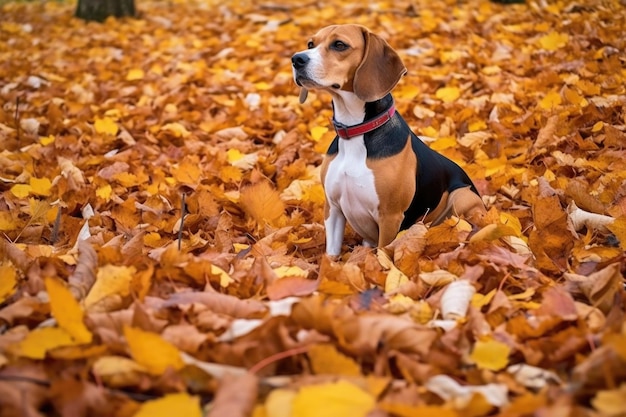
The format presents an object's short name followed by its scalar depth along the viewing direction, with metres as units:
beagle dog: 3.38
